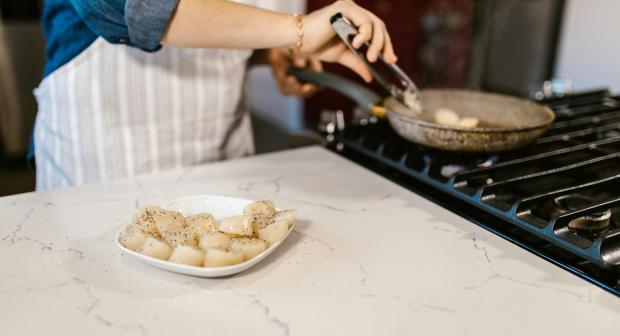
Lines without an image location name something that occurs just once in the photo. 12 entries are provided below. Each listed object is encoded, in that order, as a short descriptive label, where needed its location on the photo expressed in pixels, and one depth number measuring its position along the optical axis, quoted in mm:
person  952
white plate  804
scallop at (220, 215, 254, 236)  716
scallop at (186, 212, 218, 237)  720
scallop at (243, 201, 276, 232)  747
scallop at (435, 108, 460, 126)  1057
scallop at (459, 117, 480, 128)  1046
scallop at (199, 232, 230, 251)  677
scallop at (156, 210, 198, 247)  698
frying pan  957
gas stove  723
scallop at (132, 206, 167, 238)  719
